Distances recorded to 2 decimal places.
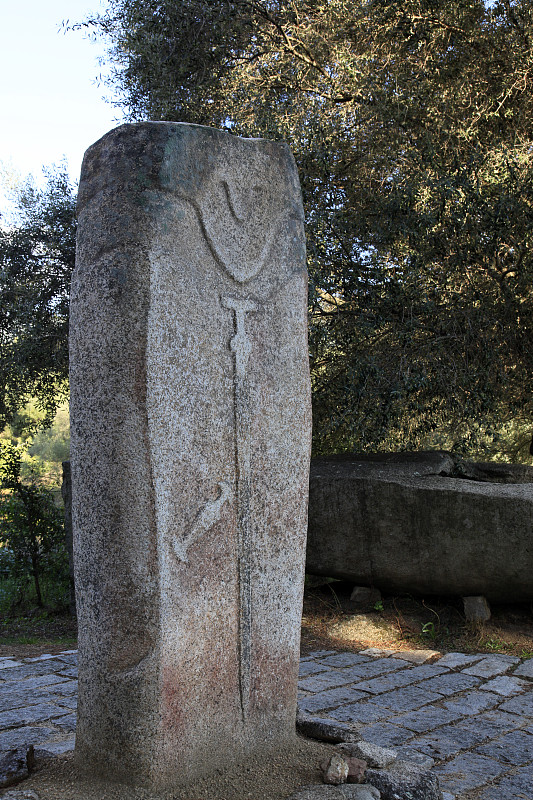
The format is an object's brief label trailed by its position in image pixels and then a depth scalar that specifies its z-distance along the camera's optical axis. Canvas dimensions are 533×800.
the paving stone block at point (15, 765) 2.45
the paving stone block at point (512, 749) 3.44
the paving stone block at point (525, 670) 4.76
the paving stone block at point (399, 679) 4.53
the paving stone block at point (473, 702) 4.13
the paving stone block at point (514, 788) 3.05
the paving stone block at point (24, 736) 3.41
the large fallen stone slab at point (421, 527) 5.82
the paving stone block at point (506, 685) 4.43
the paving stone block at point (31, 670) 4.77
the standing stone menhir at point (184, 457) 2.37
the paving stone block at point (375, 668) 4.82
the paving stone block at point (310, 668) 4.86
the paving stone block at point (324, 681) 4.49
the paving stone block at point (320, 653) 5.36
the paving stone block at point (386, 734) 3.59
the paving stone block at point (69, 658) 5.13
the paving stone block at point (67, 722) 3.66
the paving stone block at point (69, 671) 4.76
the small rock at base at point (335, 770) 2.55
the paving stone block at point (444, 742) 3.51
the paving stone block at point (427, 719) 3.84
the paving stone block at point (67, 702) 4.07
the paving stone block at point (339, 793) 2.40
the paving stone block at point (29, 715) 3.78
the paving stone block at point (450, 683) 4.48
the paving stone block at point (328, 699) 4.09
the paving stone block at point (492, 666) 4.82
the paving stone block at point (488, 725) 3.75
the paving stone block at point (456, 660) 5.03
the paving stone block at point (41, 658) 5.16
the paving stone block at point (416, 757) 3.28
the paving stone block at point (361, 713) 3.92
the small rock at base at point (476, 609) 5.90
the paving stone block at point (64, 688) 4.36
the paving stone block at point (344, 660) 5.11
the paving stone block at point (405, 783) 2.56
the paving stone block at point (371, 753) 2.75
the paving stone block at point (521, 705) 4.07
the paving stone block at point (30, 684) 4.42
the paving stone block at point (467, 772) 3.16
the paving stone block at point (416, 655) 5.20
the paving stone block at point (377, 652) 5.35
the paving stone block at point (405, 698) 4.18
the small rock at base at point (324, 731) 2.96
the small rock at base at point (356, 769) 2.59
